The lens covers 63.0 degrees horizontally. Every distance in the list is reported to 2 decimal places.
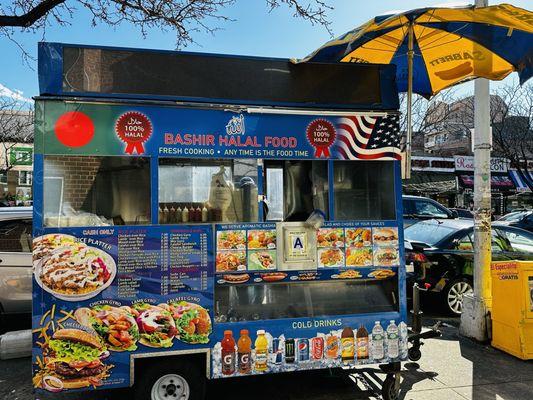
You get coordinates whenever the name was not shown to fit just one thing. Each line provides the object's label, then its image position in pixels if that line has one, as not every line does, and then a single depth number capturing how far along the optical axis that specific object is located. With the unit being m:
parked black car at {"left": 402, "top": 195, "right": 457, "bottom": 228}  13.04
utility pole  6.12
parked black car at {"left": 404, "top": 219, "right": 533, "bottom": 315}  7.30
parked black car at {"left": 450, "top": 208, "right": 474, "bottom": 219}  19.36
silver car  6.08
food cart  3.50
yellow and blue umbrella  4.15
